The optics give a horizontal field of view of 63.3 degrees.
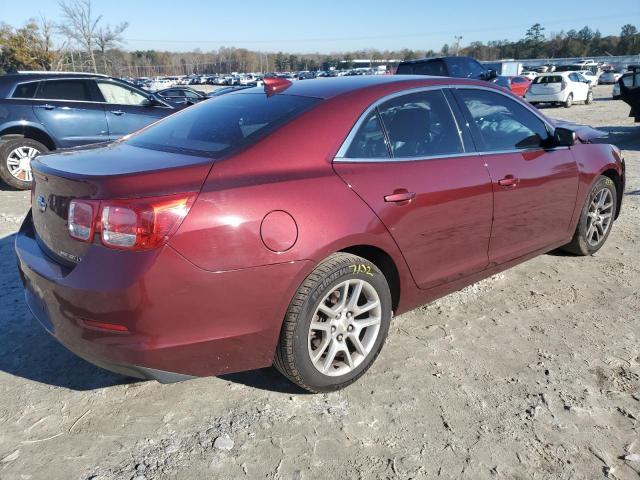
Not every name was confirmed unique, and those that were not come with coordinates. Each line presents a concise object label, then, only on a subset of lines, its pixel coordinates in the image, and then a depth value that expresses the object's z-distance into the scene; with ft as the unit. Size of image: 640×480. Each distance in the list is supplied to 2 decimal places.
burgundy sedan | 7.20
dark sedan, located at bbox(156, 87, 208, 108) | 63.77
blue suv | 24.54
